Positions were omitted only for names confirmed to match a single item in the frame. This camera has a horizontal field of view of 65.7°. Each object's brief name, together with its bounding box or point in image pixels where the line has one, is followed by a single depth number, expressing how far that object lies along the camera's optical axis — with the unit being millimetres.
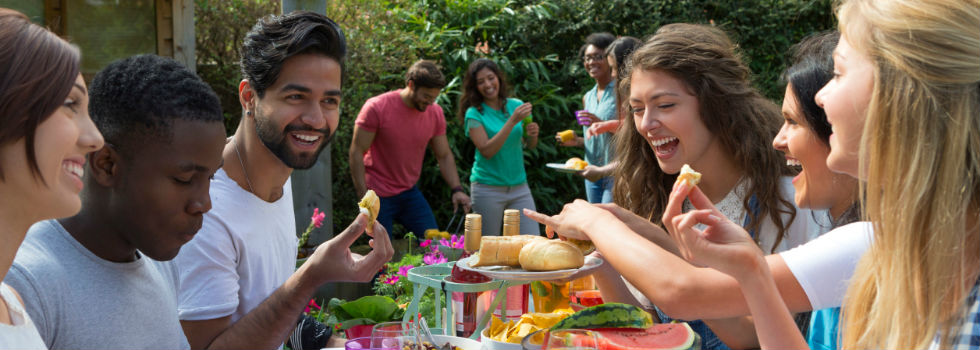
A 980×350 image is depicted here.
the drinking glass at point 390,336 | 1836
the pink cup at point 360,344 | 1979
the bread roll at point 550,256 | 2154
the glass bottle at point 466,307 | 2363
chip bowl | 2070
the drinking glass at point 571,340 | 1540
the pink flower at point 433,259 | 3414
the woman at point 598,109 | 6379
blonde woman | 1312
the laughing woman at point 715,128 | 2693
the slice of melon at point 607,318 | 1821
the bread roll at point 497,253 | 2268
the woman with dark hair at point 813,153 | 2229
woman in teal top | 6789
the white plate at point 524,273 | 2098
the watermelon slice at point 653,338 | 1765
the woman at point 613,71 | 5789
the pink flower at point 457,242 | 4008
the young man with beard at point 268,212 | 2316
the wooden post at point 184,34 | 5363
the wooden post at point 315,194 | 5094
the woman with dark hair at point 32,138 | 1304
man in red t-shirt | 6255
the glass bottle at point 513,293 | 2527
